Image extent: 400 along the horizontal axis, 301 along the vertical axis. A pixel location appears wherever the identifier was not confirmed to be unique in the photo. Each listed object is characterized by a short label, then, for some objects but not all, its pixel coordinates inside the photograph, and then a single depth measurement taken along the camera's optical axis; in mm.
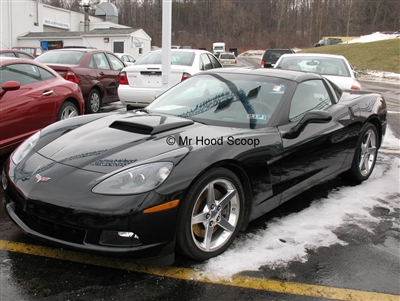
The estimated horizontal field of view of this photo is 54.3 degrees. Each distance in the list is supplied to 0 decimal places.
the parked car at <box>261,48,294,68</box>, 23266
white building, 35000
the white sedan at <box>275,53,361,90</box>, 8832
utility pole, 6719
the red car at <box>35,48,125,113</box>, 8359
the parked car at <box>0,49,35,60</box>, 8891
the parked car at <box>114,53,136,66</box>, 20941
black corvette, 2398
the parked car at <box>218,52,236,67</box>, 39959
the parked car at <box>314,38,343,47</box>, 60969
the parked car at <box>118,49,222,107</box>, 8156
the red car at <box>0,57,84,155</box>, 4746
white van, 59294
